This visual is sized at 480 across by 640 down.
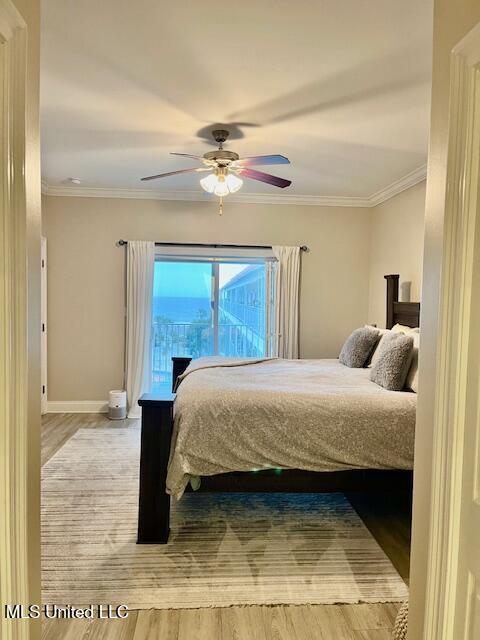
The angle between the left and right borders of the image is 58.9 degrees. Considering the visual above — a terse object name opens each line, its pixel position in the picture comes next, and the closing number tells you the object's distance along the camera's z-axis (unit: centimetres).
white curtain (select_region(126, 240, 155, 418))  511
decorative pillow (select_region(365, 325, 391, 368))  387
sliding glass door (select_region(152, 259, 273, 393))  536
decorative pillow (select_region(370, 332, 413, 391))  290
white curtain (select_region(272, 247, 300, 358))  525
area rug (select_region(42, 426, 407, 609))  204
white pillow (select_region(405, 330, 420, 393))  287
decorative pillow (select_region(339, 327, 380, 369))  391
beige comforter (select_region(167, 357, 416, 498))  244
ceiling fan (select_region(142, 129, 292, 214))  312
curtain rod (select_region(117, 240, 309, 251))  521
